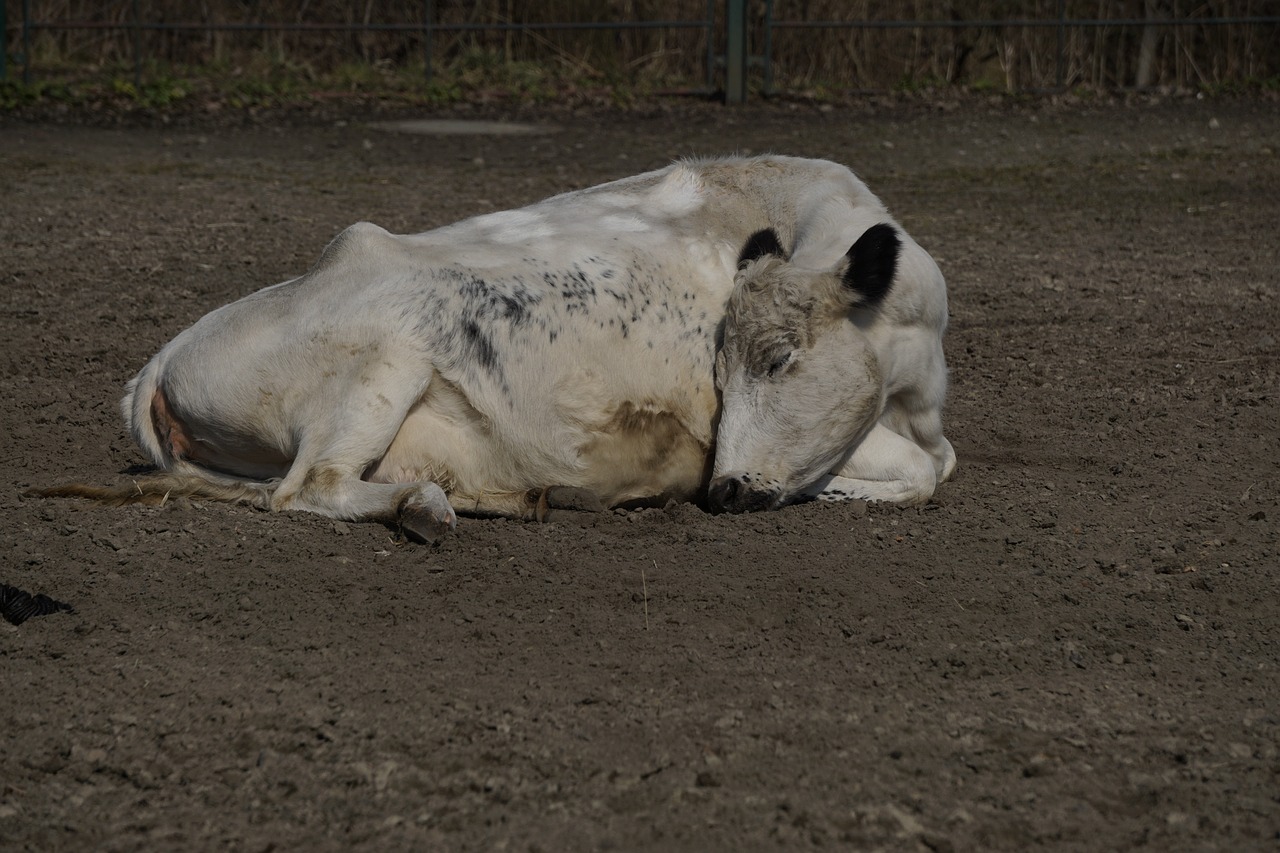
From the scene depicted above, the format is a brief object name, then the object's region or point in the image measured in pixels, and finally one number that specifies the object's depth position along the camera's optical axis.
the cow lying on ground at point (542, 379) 8.87
